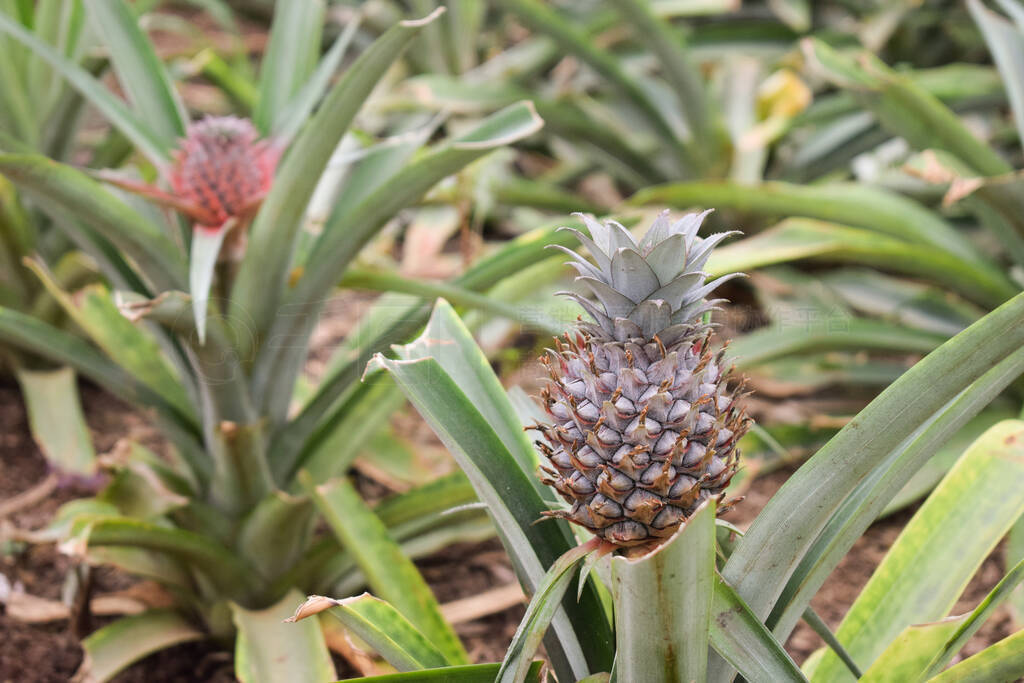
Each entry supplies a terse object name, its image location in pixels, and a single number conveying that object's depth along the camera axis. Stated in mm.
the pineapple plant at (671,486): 854
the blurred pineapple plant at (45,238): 1964
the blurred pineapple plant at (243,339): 1400
